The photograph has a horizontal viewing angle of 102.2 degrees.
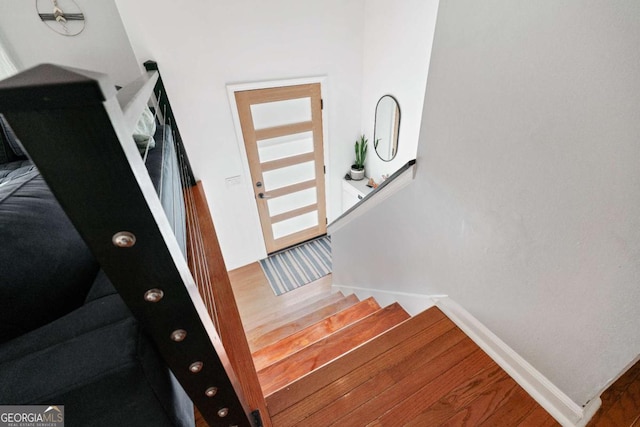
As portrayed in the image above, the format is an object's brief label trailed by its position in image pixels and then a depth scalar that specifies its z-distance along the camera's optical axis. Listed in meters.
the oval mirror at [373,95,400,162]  2.82
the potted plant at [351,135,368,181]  3.42
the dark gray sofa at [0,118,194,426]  0.37
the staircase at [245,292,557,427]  0.94
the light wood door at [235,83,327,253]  2.81
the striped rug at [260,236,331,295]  3.30
